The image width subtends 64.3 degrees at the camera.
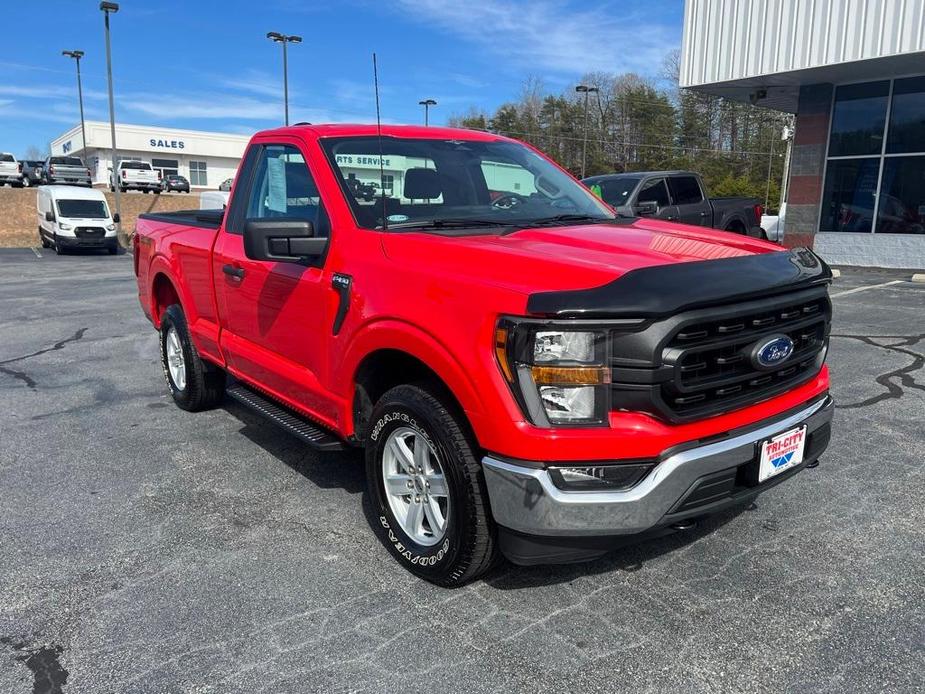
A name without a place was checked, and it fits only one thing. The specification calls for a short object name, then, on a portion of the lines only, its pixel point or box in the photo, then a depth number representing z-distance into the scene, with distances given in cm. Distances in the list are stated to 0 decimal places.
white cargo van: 2352
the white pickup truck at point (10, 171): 4166
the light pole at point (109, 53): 2595
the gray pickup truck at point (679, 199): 1260
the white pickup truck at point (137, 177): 4391
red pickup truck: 254
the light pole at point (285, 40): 3459
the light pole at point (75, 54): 4422
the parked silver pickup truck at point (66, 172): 4006
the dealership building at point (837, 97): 1388
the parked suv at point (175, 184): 4950
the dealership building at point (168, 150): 6372
